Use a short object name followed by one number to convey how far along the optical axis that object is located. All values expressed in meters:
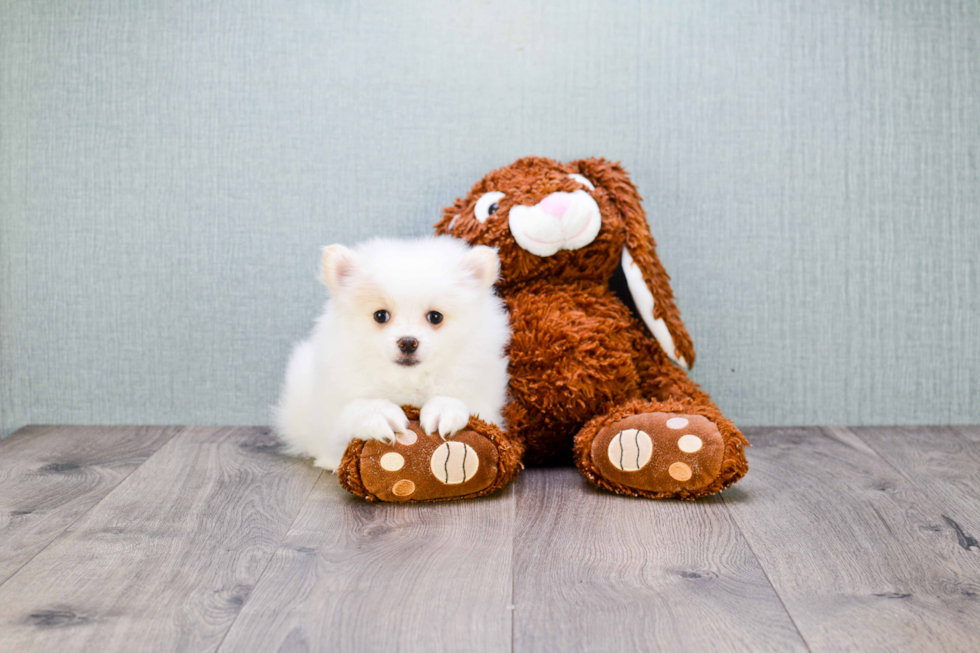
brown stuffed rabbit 1.26
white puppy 1.25
